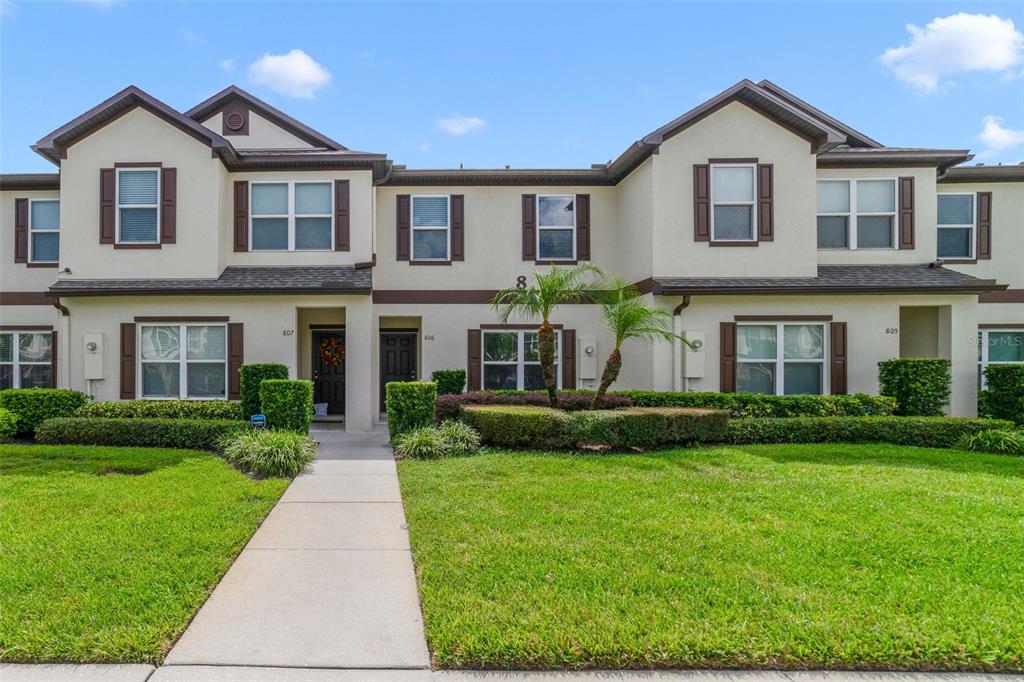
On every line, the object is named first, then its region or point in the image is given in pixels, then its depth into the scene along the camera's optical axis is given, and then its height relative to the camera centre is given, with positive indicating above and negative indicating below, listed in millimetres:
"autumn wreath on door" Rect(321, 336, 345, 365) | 15125 -330
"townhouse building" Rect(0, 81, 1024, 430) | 12516 +1834
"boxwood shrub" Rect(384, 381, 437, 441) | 10664 -1245
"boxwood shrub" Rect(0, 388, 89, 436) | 10586 -1236
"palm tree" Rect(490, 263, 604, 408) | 10625 +683
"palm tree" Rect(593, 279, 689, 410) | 10414 +307
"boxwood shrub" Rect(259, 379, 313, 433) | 10203 -1155
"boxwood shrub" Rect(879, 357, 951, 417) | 11516 -919
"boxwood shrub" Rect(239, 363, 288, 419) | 11320 -873
